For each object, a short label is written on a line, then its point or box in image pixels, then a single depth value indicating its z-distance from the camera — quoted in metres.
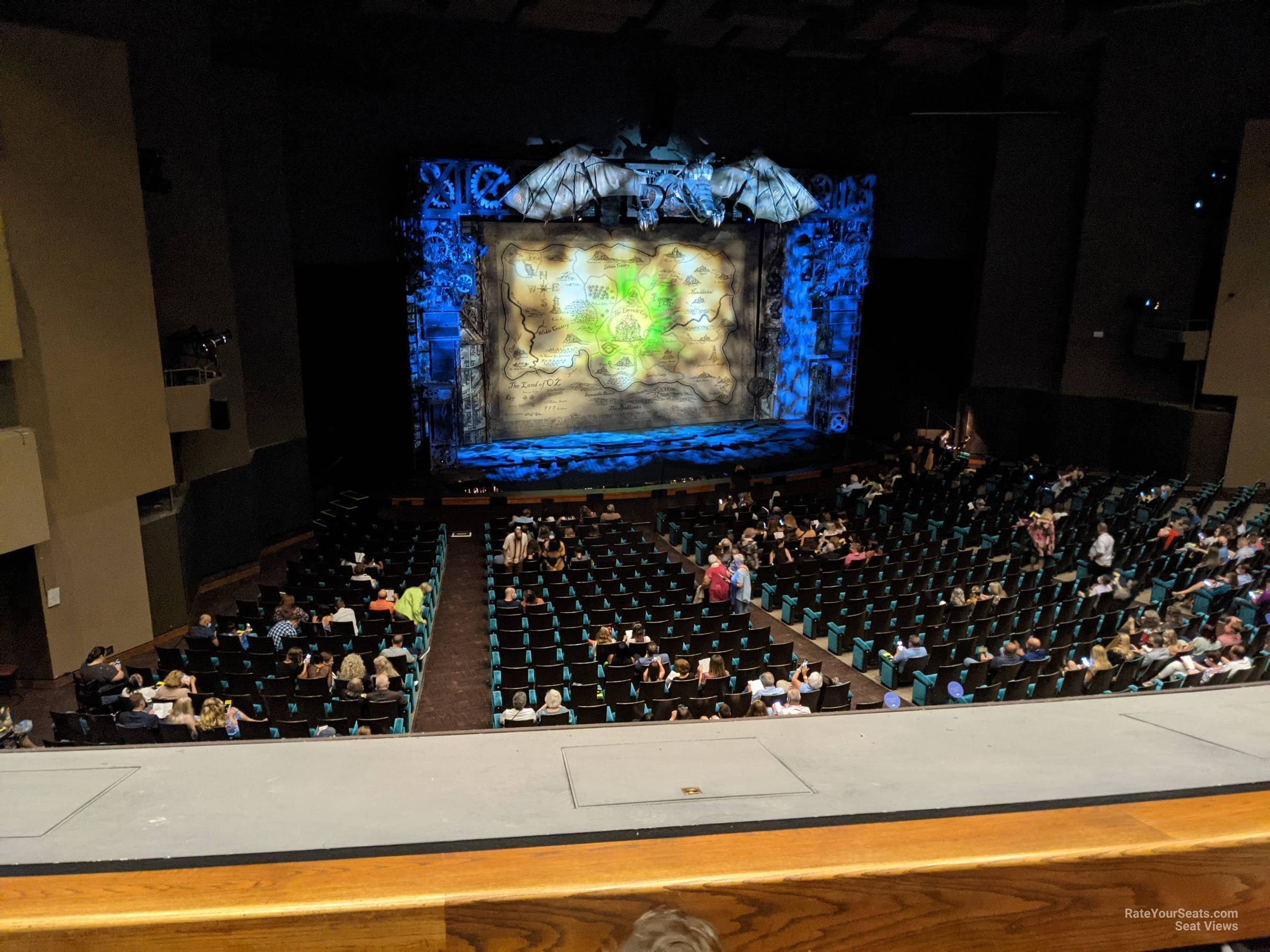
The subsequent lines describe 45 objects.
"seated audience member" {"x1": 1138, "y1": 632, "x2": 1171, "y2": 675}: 8.46
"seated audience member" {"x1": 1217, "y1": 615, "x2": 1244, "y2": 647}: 8.79
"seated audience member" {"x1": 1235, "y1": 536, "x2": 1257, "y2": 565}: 11.35
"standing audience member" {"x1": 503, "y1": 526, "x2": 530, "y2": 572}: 12.64
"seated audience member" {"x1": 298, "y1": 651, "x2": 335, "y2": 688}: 8.21
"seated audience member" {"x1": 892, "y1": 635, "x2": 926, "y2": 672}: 9.00
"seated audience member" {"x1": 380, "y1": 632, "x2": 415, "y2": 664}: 8.77
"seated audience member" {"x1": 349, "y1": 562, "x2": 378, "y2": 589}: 11.22
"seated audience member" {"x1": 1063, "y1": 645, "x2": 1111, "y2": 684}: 8.12
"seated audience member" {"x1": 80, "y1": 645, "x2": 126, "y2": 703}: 7.90
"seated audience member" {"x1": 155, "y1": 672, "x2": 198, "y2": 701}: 7.56
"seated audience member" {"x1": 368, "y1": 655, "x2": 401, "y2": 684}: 7.98
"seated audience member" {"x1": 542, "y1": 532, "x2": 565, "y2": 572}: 12.59
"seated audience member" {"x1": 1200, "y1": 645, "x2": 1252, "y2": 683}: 7.98
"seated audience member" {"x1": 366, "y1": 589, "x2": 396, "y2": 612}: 10.13
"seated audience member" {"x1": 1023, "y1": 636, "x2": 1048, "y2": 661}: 8.64
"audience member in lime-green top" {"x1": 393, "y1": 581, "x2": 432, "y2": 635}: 10.12
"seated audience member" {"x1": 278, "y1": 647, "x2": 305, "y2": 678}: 8.46
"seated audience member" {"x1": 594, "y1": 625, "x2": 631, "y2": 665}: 8.70
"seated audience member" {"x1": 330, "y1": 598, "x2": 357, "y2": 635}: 9.76
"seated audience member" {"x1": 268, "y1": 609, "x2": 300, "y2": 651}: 9.29
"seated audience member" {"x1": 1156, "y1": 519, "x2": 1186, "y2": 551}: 12.47
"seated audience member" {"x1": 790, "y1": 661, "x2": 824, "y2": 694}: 7.99
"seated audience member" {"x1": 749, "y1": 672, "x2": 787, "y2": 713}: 7.63
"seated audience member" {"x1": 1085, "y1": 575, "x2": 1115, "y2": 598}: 10.76
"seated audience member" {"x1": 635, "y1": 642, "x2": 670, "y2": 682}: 8.38
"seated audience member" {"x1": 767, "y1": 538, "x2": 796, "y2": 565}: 13.05
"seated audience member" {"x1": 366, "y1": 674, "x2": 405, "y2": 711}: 7.63
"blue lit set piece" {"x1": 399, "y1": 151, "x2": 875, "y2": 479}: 17.56
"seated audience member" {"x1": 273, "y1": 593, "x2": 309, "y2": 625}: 9.62
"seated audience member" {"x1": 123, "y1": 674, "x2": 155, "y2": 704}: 7.52
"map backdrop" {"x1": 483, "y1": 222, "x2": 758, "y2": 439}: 19.30
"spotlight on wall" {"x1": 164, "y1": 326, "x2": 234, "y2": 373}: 12.98
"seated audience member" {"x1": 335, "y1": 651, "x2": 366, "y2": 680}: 8.01
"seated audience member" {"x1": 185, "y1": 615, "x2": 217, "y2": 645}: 9.30
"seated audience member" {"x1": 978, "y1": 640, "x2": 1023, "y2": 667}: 8.49
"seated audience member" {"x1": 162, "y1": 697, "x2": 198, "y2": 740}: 6.93
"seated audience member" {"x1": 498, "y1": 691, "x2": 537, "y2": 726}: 7.10
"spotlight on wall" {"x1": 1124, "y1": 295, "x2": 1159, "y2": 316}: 19.66
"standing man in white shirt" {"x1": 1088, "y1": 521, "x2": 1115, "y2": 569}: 11.90
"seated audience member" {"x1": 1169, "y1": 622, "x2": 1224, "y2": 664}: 8.62
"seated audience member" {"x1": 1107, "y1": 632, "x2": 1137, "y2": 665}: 8.44
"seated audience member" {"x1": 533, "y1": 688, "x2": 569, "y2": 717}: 7.45
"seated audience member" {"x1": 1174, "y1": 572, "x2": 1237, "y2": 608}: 10.59
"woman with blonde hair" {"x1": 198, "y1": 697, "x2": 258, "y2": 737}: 6.74
